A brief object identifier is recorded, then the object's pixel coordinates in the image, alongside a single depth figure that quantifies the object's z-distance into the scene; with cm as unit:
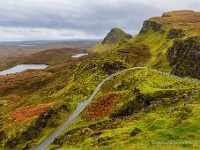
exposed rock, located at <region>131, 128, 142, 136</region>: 4791
